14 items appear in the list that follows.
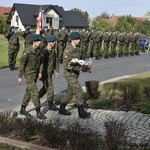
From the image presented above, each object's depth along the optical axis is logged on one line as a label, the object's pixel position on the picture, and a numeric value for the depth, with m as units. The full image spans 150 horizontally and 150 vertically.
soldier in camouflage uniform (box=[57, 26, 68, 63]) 19.06
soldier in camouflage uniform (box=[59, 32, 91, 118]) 7.91
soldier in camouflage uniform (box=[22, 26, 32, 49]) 15.23
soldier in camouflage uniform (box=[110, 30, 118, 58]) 23.95
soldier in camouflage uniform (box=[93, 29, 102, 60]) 22.44
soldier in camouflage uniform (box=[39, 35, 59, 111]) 8.58
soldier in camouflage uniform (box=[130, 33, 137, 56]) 26.54
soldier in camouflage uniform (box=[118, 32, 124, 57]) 25.09
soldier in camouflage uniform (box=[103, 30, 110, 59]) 23.28
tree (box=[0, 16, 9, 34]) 53.44
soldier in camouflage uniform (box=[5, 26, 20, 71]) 16.03
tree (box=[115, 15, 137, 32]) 42.34
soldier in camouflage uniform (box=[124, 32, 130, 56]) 25.67
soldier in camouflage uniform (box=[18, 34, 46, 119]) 7.84
